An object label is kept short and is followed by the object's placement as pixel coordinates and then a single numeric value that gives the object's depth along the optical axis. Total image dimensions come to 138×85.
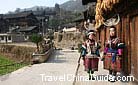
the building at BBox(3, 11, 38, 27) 39.47
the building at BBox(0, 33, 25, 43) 34.21
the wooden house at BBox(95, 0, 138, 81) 4.31
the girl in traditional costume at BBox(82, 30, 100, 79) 4.70
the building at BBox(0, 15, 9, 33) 41.58
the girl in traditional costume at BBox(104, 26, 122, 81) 4.38
